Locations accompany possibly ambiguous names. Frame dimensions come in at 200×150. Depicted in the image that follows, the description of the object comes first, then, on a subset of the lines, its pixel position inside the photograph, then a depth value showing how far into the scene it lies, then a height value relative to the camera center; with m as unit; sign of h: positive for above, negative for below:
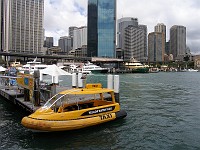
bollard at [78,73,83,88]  28.77 -1.64
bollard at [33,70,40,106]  20.33 -1.68
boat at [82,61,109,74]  124.94 -0.54
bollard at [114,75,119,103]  22.22 -1.73
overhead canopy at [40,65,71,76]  29.33 -0.38
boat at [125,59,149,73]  168.38 +0.06
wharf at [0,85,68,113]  20.38 -2.98
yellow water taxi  14.98 -2.95
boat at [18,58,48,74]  75.22 +0.53
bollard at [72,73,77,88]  29.19 -1.43
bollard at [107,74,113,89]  22.95 -1.29
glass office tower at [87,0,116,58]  196.50 +37.44
